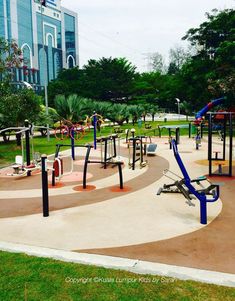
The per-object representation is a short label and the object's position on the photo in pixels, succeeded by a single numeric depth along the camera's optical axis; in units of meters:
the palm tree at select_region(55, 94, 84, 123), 25.61
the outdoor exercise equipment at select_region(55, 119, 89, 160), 23.64
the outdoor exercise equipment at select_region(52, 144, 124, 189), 9.61
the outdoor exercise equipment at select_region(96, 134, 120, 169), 12.95
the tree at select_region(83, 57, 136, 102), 51.44
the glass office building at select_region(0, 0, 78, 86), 75.44
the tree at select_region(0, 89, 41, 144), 16.50
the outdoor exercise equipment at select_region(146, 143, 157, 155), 15.93
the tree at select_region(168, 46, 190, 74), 90.03
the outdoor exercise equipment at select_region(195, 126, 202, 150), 17.84
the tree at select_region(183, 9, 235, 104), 22.45
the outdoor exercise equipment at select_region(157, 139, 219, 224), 6.62
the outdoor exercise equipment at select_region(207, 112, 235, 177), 10.66
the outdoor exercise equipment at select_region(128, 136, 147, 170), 12.57
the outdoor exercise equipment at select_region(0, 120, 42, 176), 11.51
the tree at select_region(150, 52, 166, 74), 94.38
